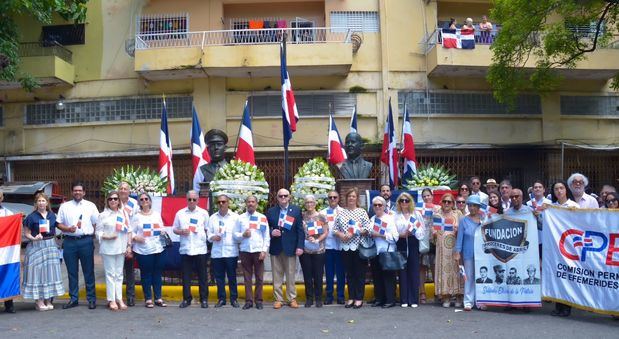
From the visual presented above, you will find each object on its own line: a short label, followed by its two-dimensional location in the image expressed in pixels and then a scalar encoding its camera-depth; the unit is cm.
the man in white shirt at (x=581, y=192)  883
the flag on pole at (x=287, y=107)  1195
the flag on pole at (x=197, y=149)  1363
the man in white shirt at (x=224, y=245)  884
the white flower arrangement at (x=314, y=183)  1047
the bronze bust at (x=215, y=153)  1246
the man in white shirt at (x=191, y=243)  890
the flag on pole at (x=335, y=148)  1316
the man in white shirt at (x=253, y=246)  873
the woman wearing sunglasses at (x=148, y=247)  888
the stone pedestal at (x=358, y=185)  1154
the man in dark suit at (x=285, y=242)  880
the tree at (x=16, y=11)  1403
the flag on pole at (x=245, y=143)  1230
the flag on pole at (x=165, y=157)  1336
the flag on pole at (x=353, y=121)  1502
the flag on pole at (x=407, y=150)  1430
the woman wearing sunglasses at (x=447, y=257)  876
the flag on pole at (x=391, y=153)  1430
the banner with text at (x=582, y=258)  764
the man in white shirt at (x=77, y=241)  881
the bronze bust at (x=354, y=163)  1188
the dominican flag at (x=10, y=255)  849
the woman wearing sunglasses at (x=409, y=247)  878
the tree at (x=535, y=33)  1453
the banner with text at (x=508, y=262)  831
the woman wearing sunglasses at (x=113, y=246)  871
